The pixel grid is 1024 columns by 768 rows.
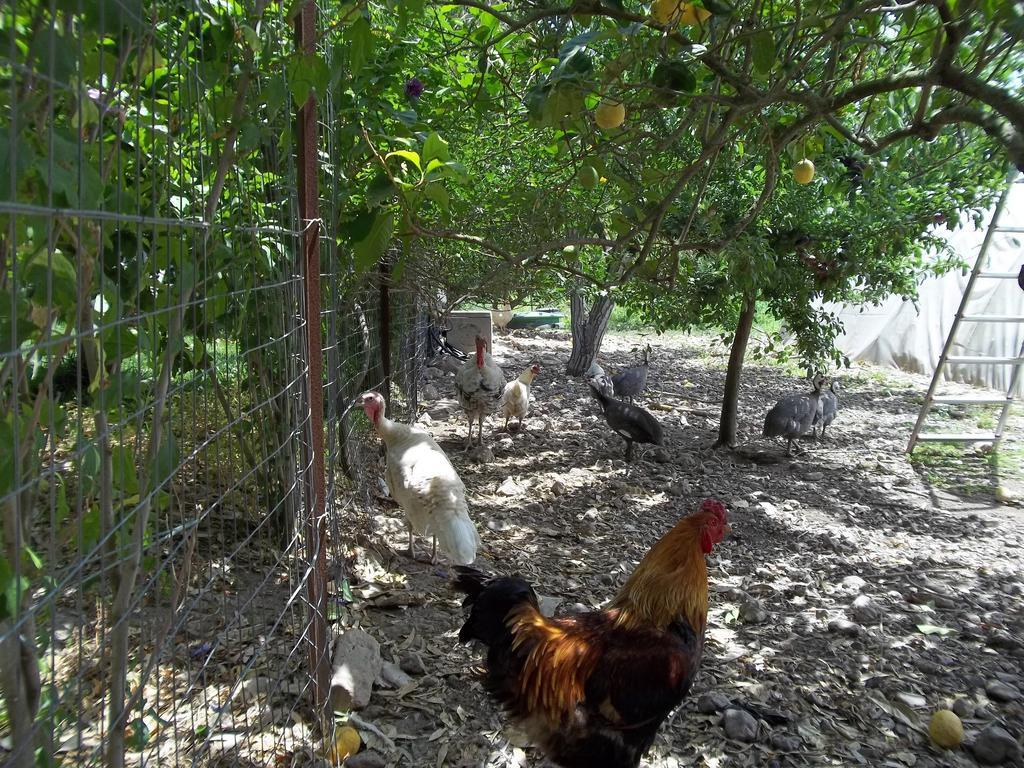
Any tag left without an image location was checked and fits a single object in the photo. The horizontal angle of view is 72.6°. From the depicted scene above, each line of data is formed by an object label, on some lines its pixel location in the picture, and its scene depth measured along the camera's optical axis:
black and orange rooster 2.75
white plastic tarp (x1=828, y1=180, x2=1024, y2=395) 11.09
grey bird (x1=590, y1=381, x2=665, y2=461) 7.36
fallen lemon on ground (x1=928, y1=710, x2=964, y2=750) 2.97
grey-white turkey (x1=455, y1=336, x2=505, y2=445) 7.69
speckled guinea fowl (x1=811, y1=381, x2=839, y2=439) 8.34
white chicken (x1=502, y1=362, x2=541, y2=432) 8.30
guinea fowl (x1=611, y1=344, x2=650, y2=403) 10.24
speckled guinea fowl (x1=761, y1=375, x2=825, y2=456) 7.54
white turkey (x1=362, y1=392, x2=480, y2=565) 4.34
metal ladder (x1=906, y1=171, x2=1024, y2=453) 7.16
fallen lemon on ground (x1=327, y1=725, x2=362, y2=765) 2.64
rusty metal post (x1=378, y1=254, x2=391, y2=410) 6.30
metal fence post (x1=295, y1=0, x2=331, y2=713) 2.26
